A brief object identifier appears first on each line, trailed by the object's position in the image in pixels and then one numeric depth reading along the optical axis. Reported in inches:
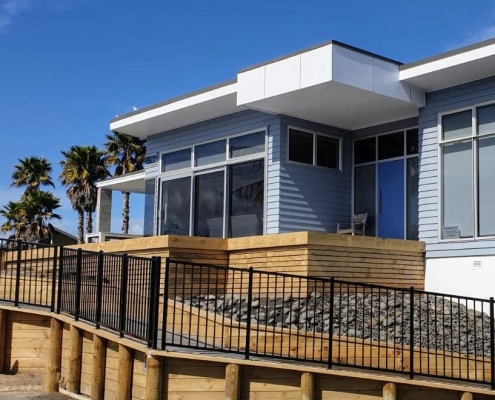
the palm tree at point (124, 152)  1574.8
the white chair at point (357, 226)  640.7
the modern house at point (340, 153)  526.0
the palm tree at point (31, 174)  1742.1
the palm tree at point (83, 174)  1620.3
